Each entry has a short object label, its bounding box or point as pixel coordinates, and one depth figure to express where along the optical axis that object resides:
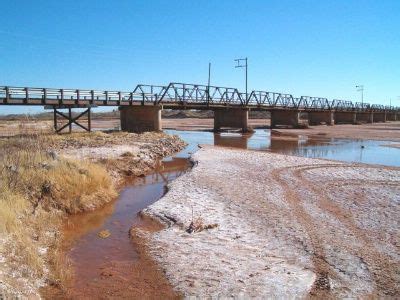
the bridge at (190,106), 29.33
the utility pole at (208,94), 46.62
